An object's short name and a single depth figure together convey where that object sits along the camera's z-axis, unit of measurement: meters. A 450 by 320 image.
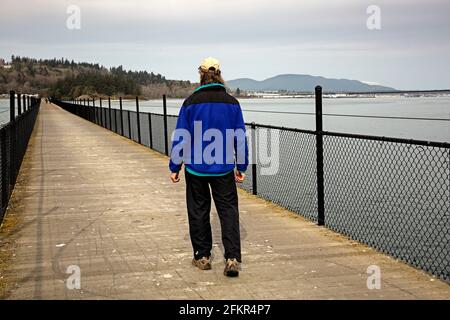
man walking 4.95
